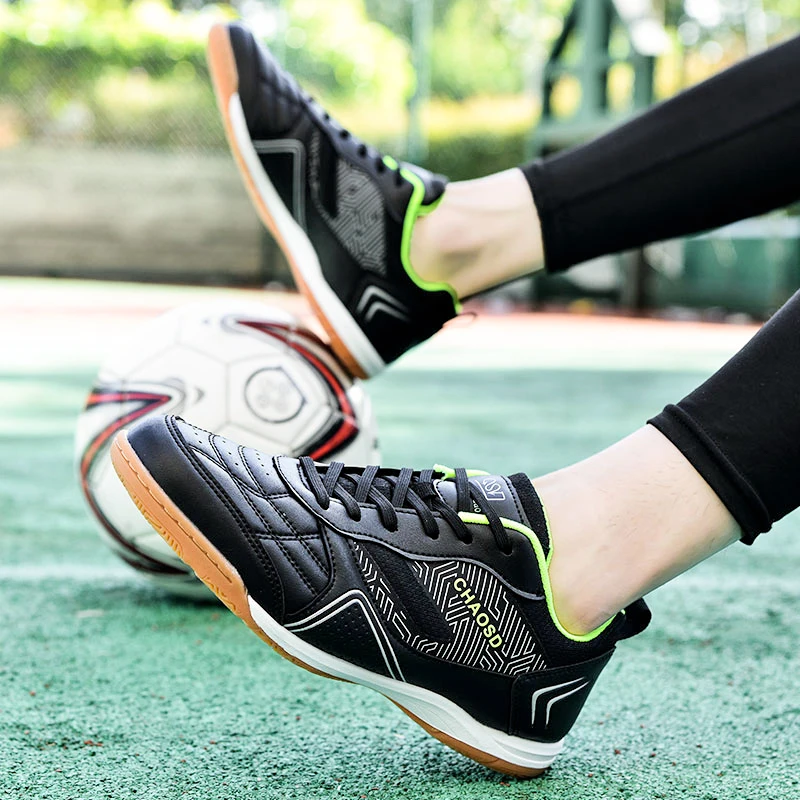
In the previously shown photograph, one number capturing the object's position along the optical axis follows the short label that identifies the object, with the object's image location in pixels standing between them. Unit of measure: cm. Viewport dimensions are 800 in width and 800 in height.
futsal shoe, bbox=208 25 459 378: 136
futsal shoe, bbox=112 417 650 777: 103
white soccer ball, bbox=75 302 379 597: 138
